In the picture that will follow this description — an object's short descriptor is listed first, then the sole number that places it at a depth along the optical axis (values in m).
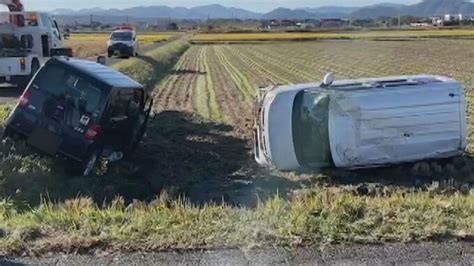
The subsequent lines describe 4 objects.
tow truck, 22.53
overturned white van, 10.23
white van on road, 41.66
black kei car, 10.05
